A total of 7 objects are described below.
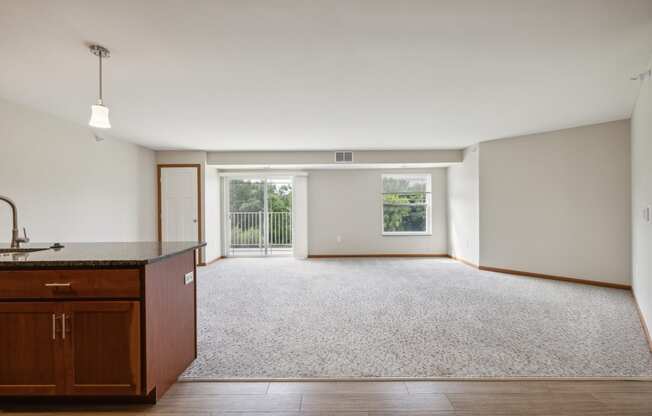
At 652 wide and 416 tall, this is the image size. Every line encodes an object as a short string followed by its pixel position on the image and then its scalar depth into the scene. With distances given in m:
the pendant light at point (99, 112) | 2.21
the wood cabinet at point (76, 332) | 1.69
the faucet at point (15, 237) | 2.19
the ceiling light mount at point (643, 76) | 2.60
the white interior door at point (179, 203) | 6.07
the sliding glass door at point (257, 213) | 7.03
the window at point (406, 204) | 7.07
